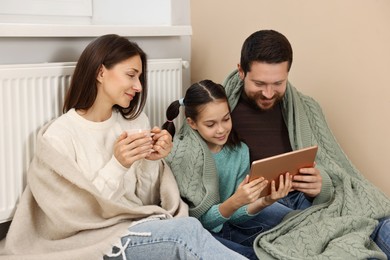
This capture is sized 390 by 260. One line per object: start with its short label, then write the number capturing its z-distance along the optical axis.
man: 2.24
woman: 2.13
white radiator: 2.28
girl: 2.34
